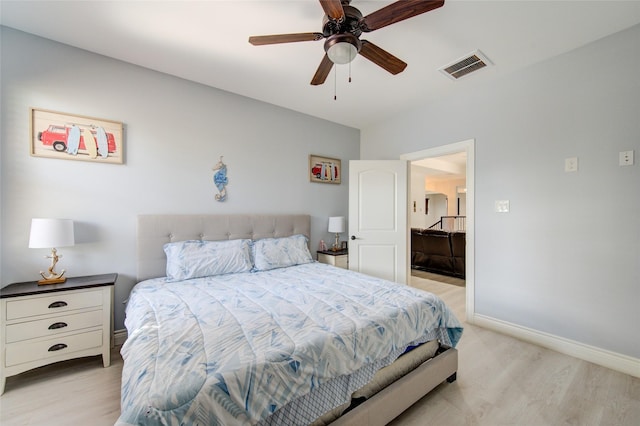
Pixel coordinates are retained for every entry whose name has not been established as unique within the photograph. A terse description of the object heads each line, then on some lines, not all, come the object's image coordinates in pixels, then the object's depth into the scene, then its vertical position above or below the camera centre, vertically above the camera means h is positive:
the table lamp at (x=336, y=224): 3.71 -0.18
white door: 3.62 -0.12
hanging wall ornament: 2.94 +0.38
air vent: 2.38 +1.46
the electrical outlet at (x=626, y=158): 2.01 +0.43
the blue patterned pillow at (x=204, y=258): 2.34 -0.46
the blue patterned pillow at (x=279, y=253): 2.73 -0.47
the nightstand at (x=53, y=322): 1.75 -0.82
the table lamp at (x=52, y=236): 1.88 -0.19
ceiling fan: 1.41 +1.15
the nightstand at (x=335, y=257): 3.50 -0.65
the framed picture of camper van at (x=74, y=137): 2.10 +0.66
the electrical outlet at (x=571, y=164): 2.27 +0.43
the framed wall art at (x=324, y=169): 3.76 +0.66
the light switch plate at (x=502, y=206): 2.69 +0.06
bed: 0.93 -0.62
